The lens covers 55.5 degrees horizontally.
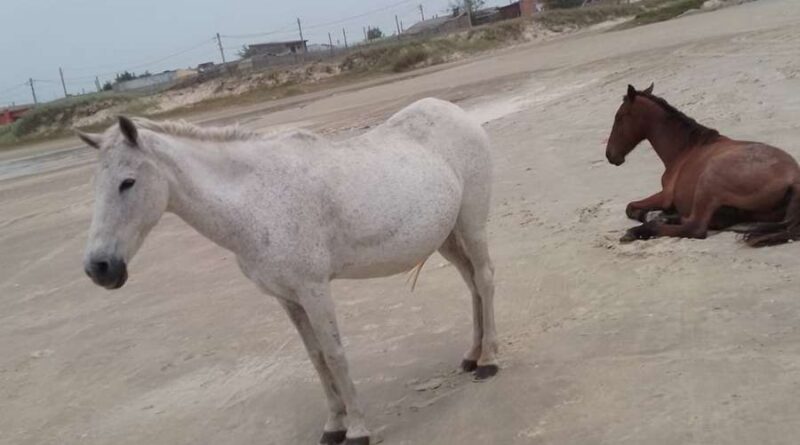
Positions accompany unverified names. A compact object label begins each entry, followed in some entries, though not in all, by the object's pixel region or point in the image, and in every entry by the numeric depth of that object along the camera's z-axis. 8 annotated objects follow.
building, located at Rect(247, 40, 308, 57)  70.94
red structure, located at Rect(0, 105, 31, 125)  60.88
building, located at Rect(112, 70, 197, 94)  65.59
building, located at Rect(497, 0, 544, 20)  72.50
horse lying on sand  5.76
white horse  3.62
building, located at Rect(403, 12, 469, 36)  66.56
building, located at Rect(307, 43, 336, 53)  69.04
